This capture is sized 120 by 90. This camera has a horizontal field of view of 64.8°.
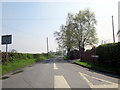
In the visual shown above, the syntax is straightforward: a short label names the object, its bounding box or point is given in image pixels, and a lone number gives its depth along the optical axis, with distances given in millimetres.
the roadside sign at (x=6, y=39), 12861
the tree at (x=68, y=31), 25369
